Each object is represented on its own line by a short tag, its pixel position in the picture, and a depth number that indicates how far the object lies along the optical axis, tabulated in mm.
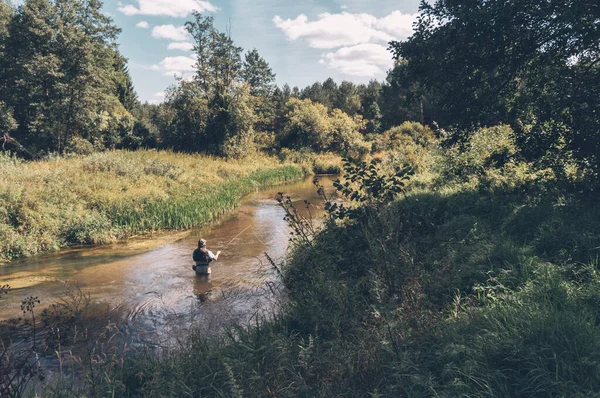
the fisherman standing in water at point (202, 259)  9502
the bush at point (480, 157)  9695
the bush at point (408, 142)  17500
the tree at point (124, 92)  46922
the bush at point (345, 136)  40212
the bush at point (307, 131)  41969
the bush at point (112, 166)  18891
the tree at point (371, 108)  55350
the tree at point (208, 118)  32688
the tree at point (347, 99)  64188
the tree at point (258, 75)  62062
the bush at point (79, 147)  28719
